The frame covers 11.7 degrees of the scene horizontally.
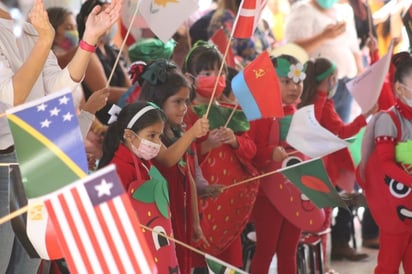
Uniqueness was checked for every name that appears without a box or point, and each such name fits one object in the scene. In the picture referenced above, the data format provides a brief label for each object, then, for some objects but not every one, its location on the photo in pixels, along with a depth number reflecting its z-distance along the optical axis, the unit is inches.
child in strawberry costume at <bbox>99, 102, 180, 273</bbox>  277.6
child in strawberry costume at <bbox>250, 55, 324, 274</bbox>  371.9
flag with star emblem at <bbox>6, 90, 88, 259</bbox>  210.7
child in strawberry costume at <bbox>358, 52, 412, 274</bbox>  334.1
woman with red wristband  380.2
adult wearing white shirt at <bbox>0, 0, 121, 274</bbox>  238.9
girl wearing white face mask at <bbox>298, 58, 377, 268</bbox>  399.0
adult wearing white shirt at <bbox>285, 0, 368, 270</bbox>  493.4
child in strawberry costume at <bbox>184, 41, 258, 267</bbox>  350.6
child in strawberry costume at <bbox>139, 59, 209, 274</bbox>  315.6
